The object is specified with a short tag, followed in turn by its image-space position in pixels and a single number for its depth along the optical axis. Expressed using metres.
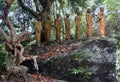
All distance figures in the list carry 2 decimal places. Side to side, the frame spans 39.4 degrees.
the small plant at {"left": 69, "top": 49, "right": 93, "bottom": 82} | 4.28
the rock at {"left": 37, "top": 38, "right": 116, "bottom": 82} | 4.36
